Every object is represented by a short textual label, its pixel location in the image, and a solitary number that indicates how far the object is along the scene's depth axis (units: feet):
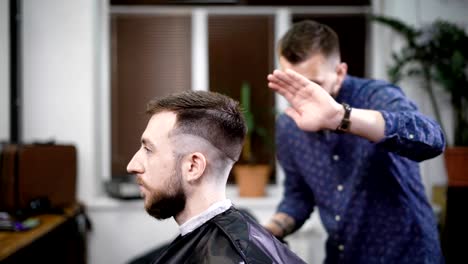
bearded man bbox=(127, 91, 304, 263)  3.94
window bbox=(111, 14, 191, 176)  11.97
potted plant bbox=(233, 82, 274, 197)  11.35
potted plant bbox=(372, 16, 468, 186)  10.31
